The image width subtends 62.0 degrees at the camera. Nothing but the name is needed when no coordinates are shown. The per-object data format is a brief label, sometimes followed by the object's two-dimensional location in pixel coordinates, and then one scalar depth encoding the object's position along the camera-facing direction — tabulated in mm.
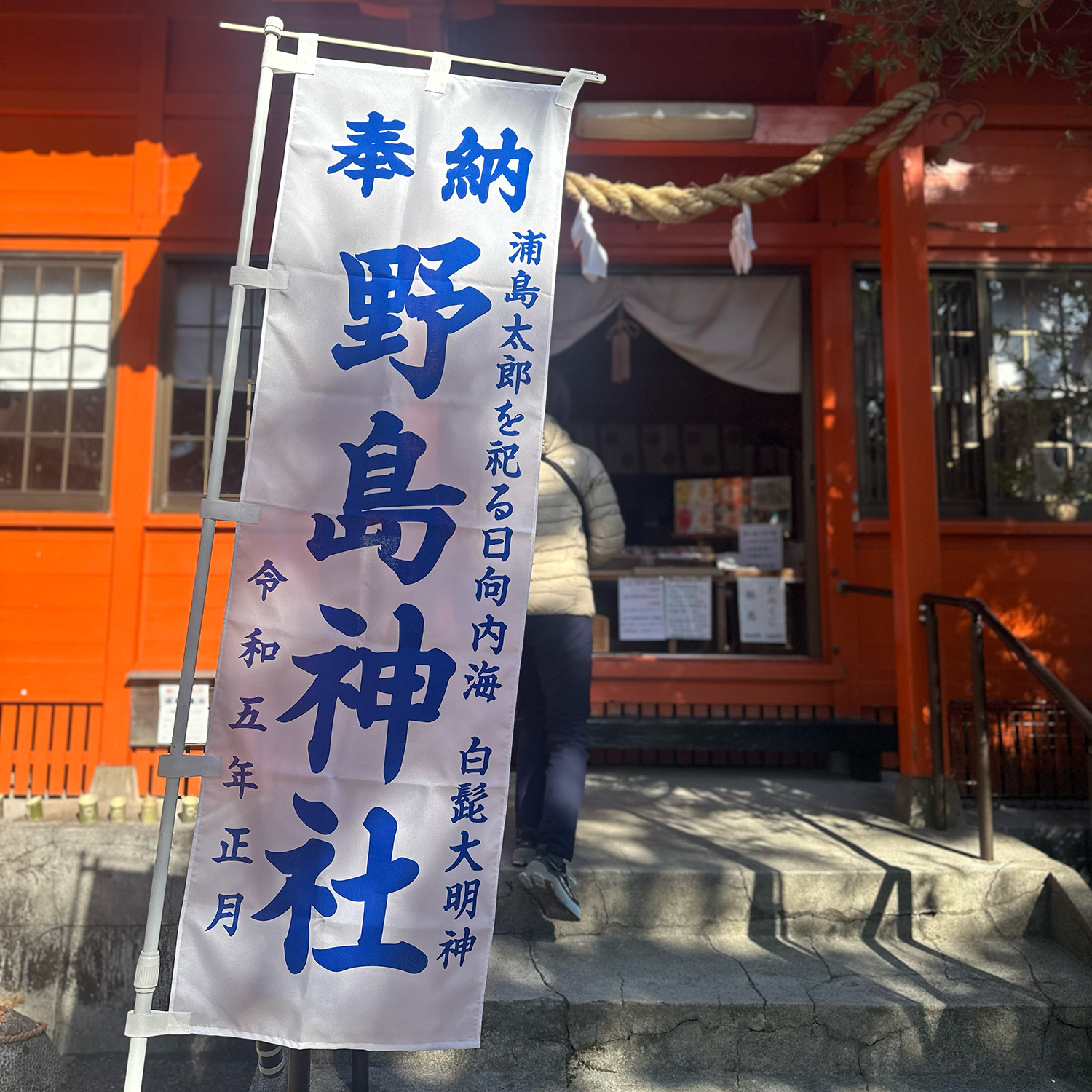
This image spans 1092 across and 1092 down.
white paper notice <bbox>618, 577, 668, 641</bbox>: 6742
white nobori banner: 2430
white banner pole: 2406
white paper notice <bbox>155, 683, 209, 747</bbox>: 5207
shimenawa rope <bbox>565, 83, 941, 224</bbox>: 4859
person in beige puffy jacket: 3740
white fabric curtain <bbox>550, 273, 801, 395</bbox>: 6520
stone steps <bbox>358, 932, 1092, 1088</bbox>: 3342
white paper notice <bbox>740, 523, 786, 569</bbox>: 7102
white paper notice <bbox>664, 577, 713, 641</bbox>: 6691
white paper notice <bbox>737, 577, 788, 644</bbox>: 6543
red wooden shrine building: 5754
